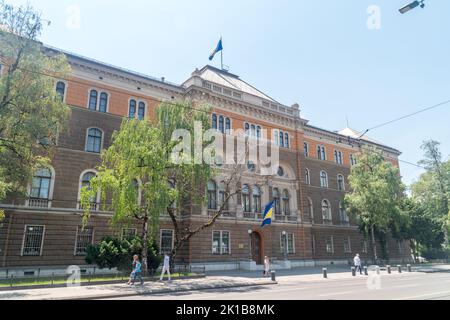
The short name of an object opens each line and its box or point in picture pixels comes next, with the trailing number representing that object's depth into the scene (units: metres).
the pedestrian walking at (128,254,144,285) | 17.86
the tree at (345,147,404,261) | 35.97
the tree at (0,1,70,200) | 17.88
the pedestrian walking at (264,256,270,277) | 25.45
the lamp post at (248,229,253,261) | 32.47
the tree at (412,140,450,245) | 41.97
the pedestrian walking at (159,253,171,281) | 19.96
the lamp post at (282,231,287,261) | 33.38
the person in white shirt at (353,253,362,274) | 27.86
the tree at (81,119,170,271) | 19.75
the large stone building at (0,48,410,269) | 24.34
